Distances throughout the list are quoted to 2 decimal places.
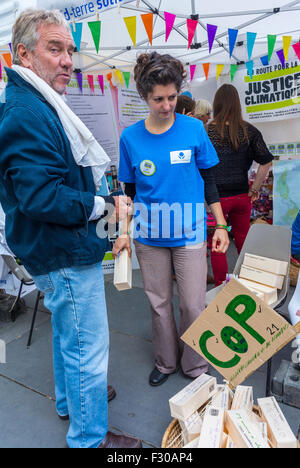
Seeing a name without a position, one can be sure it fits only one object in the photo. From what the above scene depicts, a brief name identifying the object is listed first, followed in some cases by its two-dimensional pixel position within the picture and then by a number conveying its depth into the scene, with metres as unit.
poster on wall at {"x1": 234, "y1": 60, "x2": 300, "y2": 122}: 3.77
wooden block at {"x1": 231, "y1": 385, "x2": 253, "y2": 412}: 1.49
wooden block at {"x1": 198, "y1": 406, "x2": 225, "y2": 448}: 1.24
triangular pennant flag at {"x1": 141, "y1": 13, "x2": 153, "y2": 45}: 2.83
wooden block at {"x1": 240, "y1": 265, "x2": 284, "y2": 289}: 1.98
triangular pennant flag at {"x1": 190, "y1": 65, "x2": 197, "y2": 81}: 4.58
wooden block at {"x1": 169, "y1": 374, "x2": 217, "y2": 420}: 1.46
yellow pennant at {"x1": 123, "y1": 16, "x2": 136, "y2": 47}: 2.78
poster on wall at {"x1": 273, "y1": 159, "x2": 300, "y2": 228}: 3.86
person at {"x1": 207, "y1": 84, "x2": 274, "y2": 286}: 2.64
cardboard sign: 1.29
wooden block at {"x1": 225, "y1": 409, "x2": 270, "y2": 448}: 1.21
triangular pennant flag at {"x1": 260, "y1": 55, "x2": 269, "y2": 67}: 3.91
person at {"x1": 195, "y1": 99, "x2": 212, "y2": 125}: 3.50
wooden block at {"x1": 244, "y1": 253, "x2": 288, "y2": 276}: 1.97
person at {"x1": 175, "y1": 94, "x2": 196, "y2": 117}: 2.54
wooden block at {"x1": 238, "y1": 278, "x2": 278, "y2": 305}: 1.90
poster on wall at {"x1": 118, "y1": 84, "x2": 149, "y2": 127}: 3.83
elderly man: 1.06
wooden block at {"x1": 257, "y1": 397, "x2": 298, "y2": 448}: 1.25
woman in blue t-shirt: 1.65
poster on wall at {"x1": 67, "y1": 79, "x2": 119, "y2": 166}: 3.42
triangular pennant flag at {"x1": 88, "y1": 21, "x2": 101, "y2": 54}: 2.74
